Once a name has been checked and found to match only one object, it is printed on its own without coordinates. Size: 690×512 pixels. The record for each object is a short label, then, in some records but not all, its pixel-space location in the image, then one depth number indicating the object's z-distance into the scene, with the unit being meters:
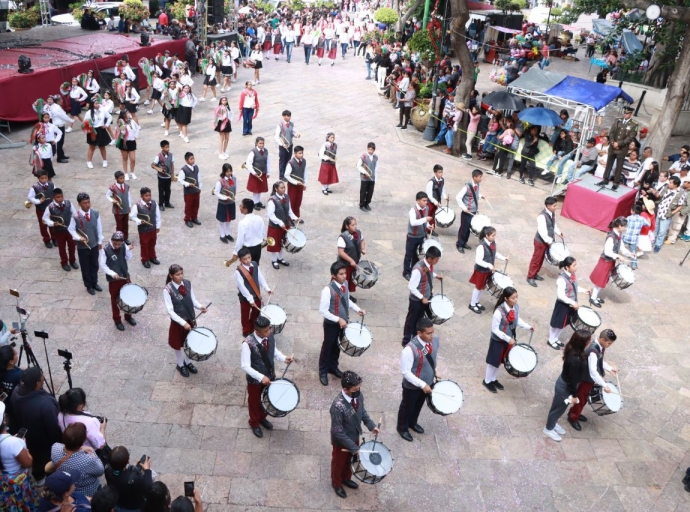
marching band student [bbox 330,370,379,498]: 5.60
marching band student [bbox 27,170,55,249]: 9.60
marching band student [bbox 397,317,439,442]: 6.39
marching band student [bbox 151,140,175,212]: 11.15
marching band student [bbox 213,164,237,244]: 10.47
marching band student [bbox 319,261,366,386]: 7.19
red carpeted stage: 15.90
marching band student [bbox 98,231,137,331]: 7.88
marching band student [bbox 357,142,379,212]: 11.87
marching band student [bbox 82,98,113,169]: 13.36
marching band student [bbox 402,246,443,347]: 7.82
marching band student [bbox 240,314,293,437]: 6.25
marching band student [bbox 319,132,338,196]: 12.48
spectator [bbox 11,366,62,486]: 5.47
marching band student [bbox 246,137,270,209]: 11.56
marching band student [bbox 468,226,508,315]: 8.83
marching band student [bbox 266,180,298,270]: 9.54
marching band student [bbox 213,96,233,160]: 14.27
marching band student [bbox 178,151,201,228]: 10.77
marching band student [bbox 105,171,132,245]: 9.75
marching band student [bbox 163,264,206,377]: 7.08
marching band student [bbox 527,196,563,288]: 9.84
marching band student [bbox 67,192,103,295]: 8.70
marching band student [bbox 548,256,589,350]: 8.34
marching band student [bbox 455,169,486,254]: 10.65
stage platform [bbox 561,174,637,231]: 12.55
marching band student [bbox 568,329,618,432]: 6.80
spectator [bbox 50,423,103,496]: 4.89
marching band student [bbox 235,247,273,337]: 7.64
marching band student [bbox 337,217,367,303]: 8.66
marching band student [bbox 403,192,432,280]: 9.58
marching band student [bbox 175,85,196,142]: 15.48
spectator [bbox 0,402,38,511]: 4.98
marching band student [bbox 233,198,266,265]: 8.96
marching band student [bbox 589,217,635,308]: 9.45
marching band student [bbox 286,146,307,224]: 11.30
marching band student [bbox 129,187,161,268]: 9.35
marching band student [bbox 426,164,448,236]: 10.74
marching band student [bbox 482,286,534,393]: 7.26
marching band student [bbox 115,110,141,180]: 12.55
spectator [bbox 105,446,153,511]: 4.65
